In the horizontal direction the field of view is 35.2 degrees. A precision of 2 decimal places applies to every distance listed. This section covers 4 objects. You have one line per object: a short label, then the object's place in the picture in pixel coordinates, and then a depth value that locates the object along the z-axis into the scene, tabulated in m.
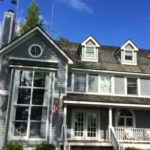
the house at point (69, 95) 14.63
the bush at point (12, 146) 12.97
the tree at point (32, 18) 30.59
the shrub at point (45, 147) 13.46
